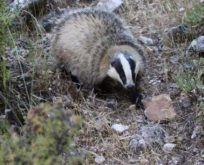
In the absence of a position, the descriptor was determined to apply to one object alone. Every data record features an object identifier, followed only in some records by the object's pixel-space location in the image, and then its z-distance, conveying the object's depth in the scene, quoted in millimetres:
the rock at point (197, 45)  9711
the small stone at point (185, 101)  8747
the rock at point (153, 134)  8148
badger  9703
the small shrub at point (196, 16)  10086
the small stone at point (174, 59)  9937
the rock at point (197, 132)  8023
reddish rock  8625
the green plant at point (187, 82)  8586
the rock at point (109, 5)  11930
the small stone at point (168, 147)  7996
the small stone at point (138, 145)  8070
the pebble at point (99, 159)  7902
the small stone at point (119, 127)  8555
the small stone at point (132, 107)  9164
